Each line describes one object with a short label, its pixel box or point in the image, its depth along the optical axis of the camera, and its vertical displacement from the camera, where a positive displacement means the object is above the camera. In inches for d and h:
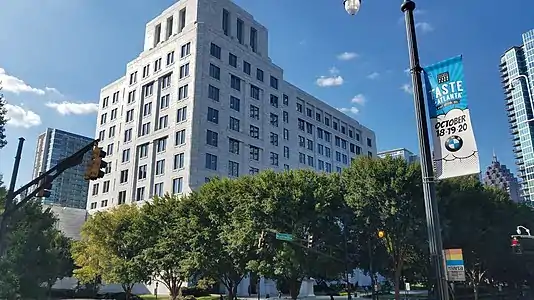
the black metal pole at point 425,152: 309.6 +88.7
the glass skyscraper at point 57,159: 5339.6 +1348.8
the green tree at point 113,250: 1775.3 +112.0
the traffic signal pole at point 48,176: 664.4 +148.0
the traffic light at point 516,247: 788.6 +48.4
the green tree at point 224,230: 1407.5 +148.6
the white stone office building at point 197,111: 2591.0 +1073.3
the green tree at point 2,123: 839.0 +285.5
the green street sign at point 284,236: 1155.3 +100.6
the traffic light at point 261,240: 1245.3 +99.0
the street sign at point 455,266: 313.6 +6.2
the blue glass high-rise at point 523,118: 3321.9 +1619.4
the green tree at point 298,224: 1337.4 +160.7
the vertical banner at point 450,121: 326.6 +113.4
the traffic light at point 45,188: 657.6 +129.1
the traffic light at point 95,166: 621.9 +153.3
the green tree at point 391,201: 1391.5 +231.6
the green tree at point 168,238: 1603.3 +138.6
